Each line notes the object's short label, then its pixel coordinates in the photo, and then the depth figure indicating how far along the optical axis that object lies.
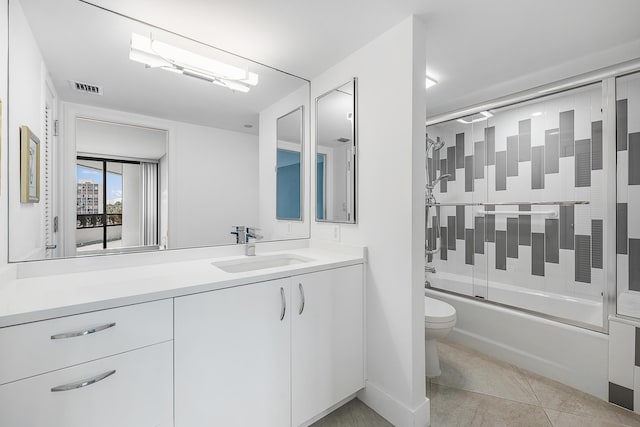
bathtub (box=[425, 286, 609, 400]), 1.80
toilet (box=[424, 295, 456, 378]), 1.87
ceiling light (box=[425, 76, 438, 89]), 2.23
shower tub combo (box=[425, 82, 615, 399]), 1.98
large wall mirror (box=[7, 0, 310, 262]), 1.25
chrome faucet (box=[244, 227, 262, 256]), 1.85
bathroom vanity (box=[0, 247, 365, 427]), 0.84
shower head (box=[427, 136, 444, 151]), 3.14
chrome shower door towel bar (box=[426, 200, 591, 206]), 2.37
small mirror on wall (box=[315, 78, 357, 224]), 1.85
